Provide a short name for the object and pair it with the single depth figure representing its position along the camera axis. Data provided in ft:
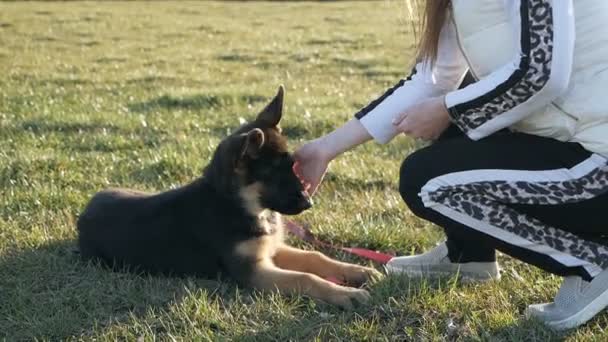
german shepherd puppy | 13.61
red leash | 14.67
